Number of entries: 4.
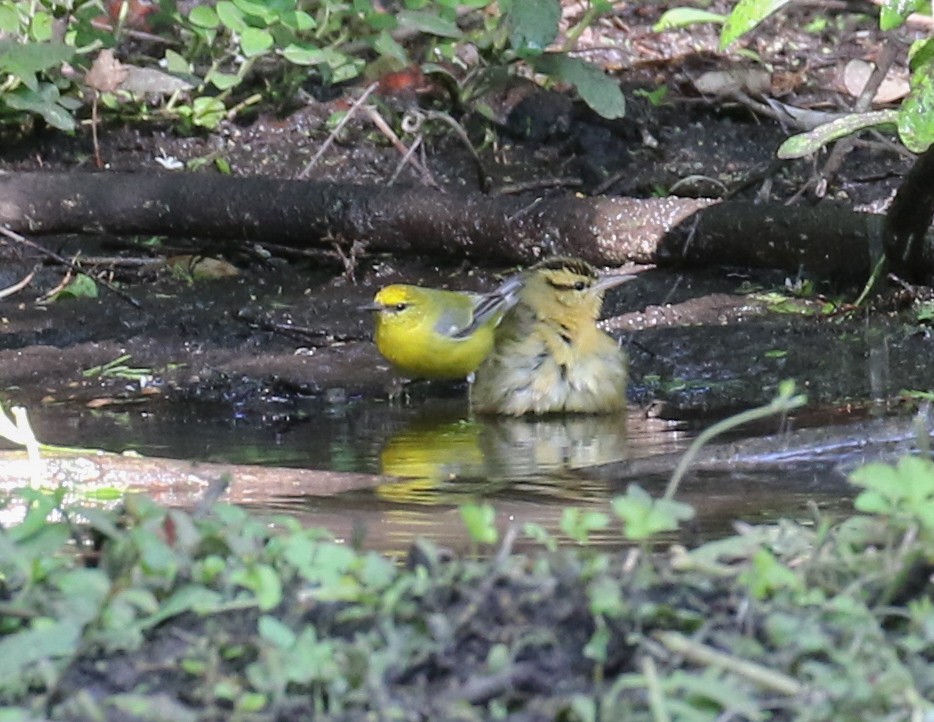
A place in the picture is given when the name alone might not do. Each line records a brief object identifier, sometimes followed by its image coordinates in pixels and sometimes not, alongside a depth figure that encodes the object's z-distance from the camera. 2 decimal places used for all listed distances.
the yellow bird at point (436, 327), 13.50
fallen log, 15.68
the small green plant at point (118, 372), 13.23
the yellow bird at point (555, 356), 12.76
